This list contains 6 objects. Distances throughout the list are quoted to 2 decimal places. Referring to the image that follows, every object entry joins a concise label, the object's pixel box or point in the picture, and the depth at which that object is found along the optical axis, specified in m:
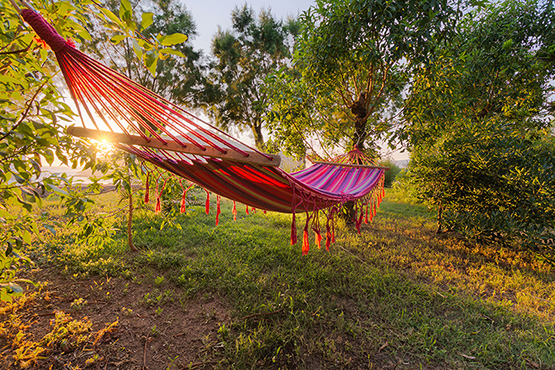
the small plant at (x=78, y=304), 1.46
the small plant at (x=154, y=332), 1.32
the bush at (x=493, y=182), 2.19
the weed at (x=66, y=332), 1.21
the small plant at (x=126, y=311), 1.44
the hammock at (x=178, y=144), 0.79
